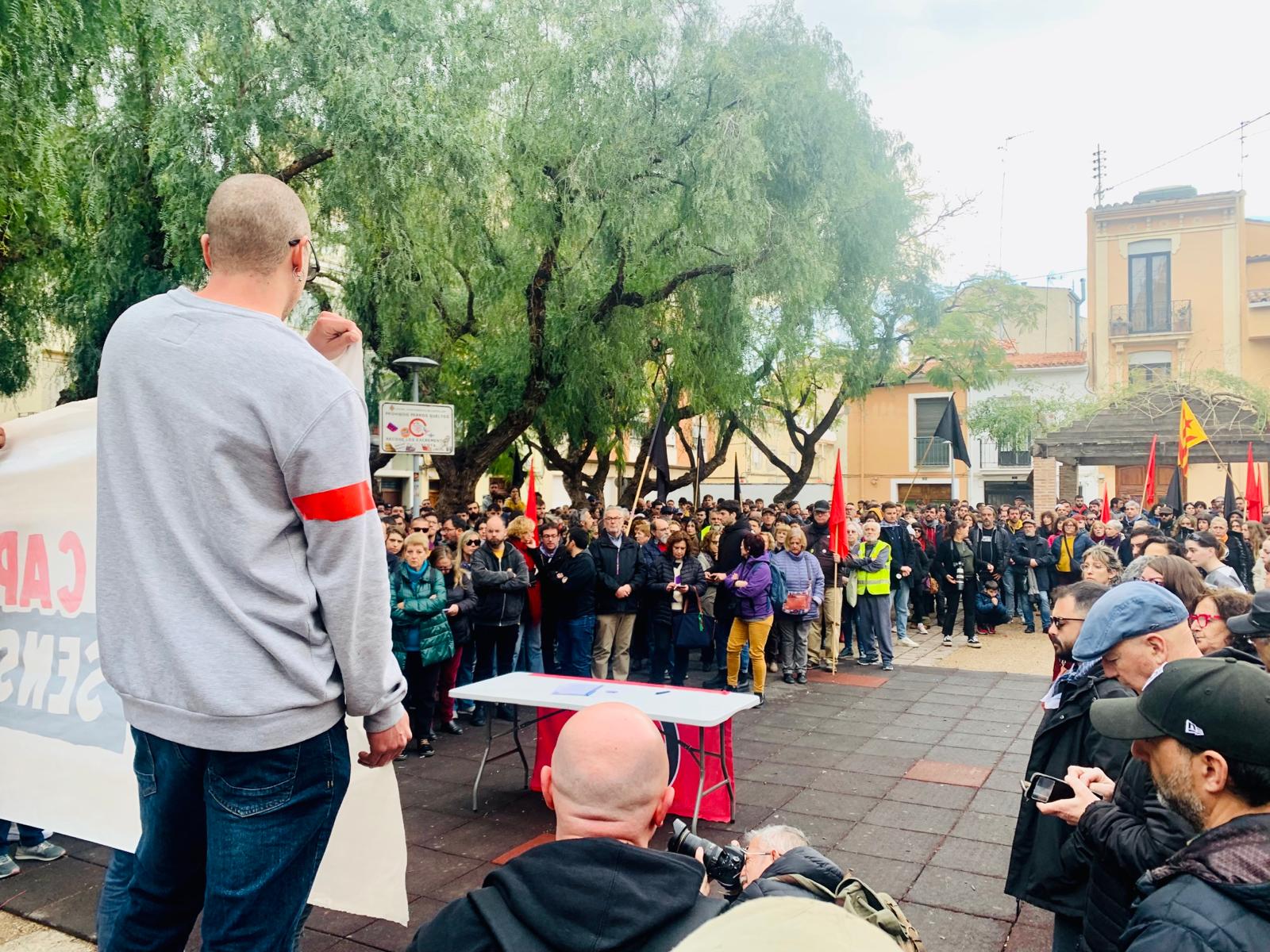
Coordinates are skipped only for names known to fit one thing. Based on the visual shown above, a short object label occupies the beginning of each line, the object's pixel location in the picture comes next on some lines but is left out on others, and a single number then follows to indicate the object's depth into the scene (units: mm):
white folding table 5117
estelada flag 15531
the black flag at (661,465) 15662
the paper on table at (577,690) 5618
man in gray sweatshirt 1648
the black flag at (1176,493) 17656
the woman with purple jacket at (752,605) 9422
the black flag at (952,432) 17547
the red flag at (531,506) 11898
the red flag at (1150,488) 17156
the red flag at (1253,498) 16484
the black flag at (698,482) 22236
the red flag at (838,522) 11359
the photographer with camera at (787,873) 2041
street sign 12492
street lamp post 12945
